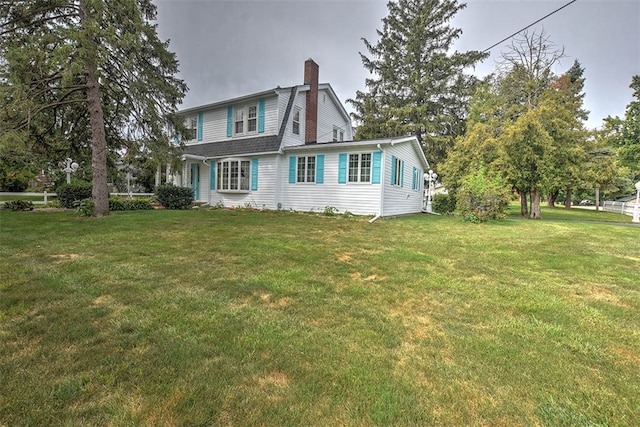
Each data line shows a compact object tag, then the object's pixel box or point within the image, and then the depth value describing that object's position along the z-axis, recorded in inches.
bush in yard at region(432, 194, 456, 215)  730.8
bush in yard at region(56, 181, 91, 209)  528.2
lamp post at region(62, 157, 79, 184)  627.5
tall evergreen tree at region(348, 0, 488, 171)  992.9
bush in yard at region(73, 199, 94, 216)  405.1
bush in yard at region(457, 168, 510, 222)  483.2
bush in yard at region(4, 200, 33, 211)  478.6
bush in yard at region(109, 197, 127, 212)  492.6
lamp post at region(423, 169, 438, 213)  727.1
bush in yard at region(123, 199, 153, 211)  513.0
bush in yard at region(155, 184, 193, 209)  565.3
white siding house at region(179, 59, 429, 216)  506.3
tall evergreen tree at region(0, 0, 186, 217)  326.6
